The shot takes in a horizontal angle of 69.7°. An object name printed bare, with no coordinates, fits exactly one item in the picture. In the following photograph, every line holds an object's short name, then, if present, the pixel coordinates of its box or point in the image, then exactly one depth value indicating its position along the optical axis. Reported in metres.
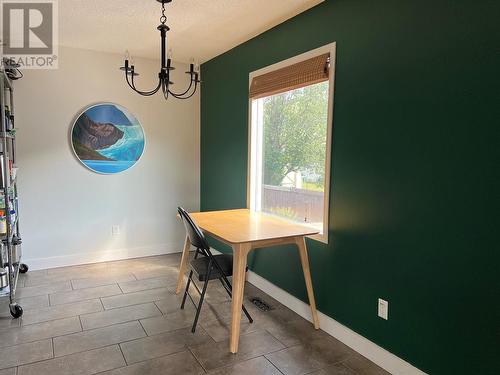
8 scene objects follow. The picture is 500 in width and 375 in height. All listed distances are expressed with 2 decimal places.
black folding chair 2.40
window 2.54
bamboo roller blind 2.48
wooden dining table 2.24
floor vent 2.87
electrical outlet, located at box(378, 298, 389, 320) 2.08
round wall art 3.75
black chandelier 2.23
